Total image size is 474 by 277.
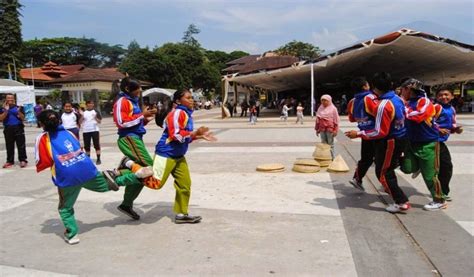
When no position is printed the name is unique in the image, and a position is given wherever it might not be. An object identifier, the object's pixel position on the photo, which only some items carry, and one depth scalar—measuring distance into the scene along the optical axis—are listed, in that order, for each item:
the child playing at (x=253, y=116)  23.97
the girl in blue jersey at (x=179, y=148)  4.93
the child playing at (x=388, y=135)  5.21
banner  27.03
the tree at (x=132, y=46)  97.45
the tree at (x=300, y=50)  75.31
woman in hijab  9.10
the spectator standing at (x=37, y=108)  24.44
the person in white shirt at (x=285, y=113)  25.81
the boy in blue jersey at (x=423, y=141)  5.53
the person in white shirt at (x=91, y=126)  9.99
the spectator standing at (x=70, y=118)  9.52
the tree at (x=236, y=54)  118.19
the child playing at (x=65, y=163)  4.50
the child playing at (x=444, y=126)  5.81
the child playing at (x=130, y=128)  5.05
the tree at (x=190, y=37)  103.38
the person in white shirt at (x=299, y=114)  22.64
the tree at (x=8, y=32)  43.75
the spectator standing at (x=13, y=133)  9.91
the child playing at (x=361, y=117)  5.95
